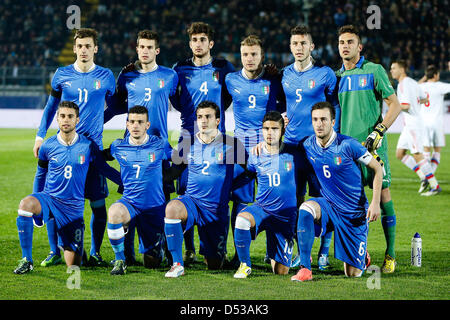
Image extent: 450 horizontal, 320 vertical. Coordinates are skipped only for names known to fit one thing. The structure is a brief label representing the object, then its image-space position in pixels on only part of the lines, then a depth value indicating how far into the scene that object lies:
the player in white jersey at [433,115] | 22.33
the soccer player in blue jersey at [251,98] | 11.57
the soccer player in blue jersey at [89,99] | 11.65
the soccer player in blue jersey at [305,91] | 11.28
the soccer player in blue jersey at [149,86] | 11.71
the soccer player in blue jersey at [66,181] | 10.92
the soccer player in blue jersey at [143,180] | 11.02
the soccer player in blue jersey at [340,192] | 10.33
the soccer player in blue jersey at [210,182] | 10.91
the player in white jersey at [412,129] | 20.17
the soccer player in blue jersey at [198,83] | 11.89
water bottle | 11.26
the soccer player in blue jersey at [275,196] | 10.60
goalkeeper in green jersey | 11.25
